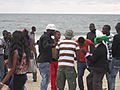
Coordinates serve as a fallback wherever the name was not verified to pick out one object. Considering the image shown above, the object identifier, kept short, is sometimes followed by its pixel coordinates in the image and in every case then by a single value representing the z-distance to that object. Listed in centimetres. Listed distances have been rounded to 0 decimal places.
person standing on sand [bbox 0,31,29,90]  629
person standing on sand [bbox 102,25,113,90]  859
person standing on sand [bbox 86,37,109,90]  774
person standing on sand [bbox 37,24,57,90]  845
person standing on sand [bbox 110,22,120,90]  834
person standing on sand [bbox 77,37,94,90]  869
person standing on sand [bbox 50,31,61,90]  880
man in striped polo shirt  796
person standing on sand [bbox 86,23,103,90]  865
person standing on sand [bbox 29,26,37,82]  1016
